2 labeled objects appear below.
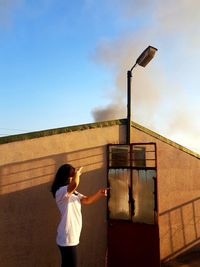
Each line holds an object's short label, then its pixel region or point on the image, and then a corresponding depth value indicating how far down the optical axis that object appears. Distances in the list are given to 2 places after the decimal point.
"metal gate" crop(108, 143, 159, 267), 4.28
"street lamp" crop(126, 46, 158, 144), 4.41
